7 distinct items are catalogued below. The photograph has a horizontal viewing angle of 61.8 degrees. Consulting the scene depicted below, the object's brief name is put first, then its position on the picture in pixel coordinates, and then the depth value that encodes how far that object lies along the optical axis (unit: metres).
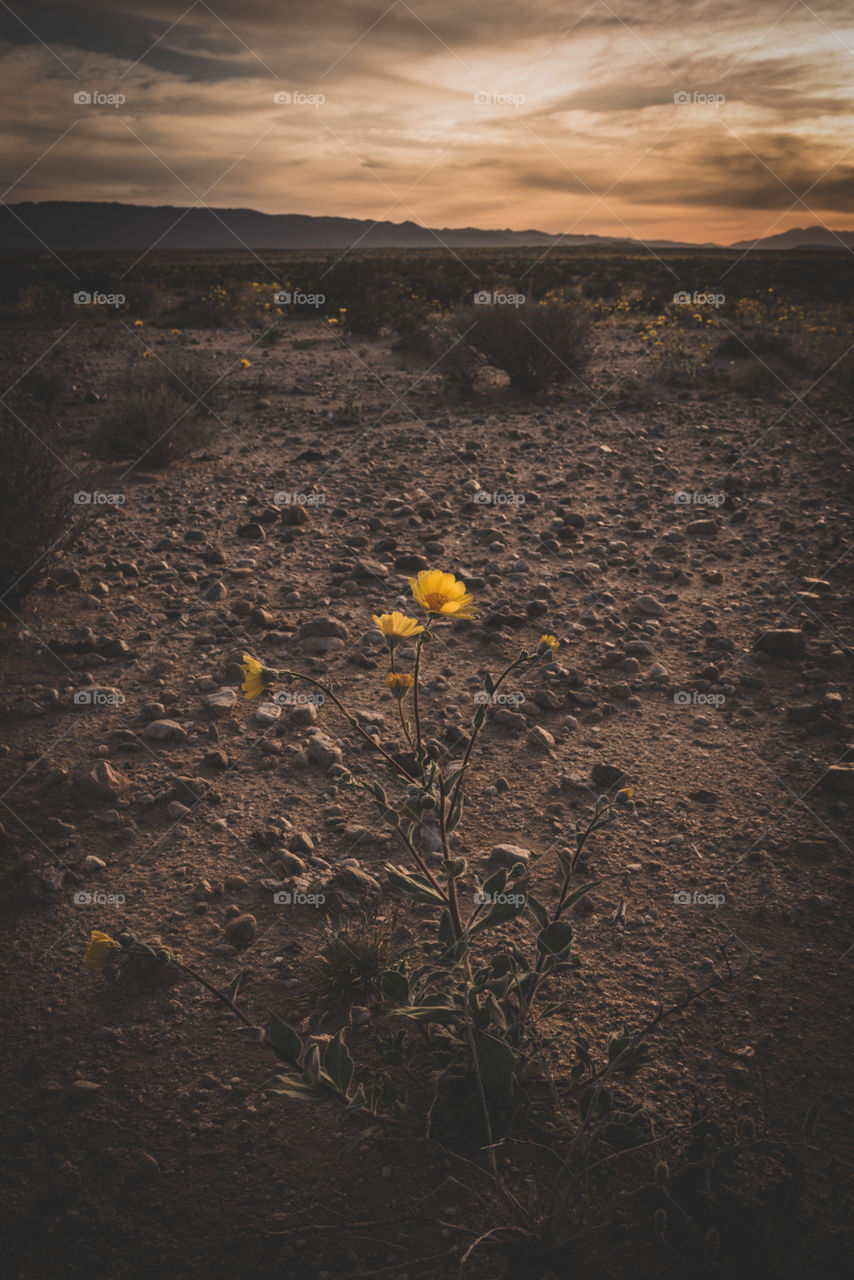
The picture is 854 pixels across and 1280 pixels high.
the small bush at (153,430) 6.85
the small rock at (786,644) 3.98
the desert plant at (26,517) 4.30
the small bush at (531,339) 9.00
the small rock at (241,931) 2.41
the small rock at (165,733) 3.32
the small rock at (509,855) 2.69
